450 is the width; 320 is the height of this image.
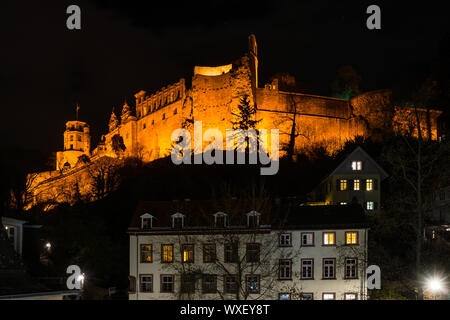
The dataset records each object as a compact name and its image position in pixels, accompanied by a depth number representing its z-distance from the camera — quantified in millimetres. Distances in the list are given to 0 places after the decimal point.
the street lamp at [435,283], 27469
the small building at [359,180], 57688
